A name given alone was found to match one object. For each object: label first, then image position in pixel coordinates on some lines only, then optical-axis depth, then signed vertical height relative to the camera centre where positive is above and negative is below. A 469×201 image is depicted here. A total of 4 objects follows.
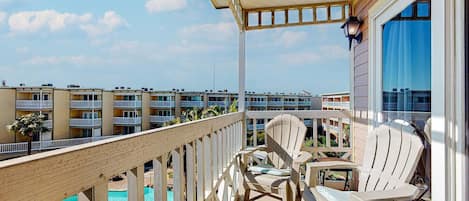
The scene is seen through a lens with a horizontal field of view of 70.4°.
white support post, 4.76 +0.47
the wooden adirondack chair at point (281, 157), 3.19 -0.59
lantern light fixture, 4.23 +0.98
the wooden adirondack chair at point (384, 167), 2.02 -0.49
